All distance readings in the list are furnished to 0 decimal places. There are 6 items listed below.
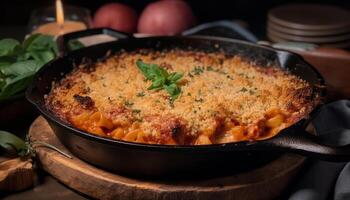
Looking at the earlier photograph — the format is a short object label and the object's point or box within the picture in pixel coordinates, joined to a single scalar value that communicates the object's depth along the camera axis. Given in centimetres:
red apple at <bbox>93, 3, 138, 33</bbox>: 135
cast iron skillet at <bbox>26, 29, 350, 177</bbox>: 79
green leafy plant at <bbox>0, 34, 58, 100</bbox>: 98
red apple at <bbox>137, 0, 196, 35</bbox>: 131
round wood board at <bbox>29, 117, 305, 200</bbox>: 84
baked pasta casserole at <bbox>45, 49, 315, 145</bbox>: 86
